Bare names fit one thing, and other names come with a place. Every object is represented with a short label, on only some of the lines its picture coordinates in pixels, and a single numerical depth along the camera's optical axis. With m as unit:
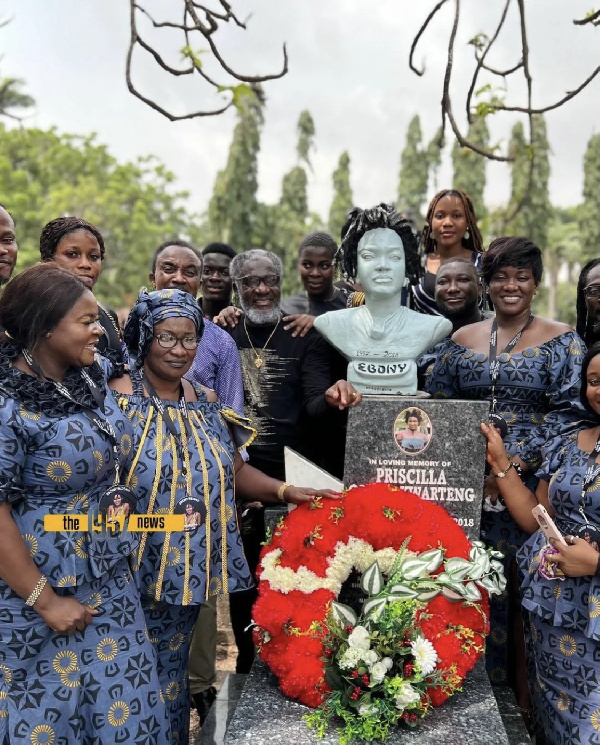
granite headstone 3.49
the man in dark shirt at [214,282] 4.99
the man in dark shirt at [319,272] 4.84
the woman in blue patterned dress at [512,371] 3.46
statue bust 3.72
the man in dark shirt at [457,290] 4.16
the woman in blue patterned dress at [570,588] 2.92
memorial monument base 2.77
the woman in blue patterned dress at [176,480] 2.94
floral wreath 2.85
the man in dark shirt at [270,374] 3.93
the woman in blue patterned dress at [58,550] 2.52
